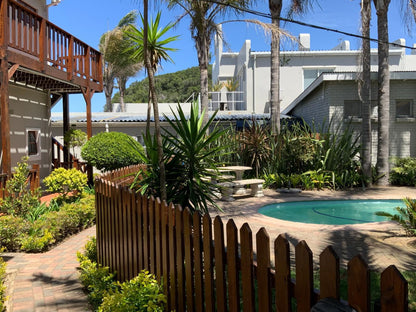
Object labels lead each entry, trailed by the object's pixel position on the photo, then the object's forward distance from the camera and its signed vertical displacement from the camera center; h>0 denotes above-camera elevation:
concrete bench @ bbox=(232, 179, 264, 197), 10.47 -1.12
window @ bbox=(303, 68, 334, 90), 22.67 +4.66
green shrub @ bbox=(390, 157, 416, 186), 12.50 -0.89
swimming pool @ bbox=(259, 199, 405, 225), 8.66 -1.67
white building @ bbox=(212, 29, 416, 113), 22.44 +5.12
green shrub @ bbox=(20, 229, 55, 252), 5.50 -1.41
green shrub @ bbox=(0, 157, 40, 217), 6.68 -0.89
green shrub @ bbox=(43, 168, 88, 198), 8.36 -0.71
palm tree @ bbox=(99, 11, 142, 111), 31.47 +8.23
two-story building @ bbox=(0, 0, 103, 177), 7.71 +2.13
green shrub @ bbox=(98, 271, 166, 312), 2.82 -1.18
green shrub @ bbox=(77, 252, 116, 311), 3.58 -1.40
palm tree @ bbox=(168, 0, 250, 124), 12.65 +4.59
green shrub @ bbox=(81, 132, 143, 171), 10.20 -0.08
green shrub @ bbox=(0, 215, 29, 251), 5.61 -1.28
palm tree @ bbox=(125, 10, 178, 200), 4.01 +1.87
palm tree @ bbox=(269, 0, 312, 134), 13.68 +2.92
